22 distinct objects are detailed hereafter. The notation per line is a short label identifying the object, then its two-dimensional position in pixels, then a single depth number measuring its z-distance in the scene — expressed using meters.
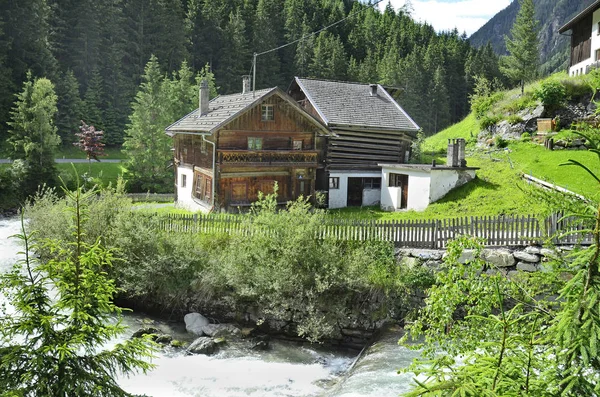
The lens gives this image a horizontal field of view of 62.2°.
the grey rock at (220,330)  16.92
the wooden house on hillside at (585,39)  37.97
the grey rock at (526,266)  16.89
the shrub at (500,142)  34.53
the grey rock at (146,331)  16.40
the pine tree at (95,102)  51.34
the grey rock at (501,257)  17.17
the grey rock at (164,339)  16.20
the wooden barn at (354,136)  32.47
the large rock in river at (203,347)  15.59
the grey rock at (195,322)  17.12
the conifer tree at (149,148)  41.28
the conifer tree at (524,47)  57.78
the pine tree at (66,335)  6.09
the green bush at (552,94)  34.59
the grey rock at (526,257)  16.86
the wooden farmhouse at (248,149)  27.70
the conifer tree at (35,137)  34.25
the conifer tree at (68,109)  48.47
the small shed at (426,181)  27.20
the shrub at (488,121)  37.62
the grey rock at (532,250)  16.92
